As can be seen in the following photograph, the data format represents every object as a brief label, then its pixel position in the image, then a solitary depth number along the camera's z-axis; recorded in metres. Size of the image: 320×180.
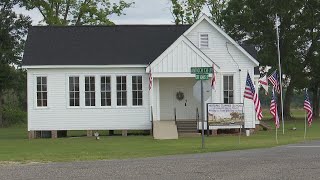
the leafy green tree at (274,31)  62.41
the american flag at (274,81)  39.16
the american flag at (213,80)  37.04
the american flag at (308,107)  34.75
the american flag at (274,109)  32.53
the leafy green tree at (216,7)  73.42
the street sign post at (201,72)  25.25
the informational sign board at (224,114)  38.19
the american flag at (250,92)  31.27
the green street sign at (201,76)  25.28
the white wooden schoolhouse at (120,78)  38.28
